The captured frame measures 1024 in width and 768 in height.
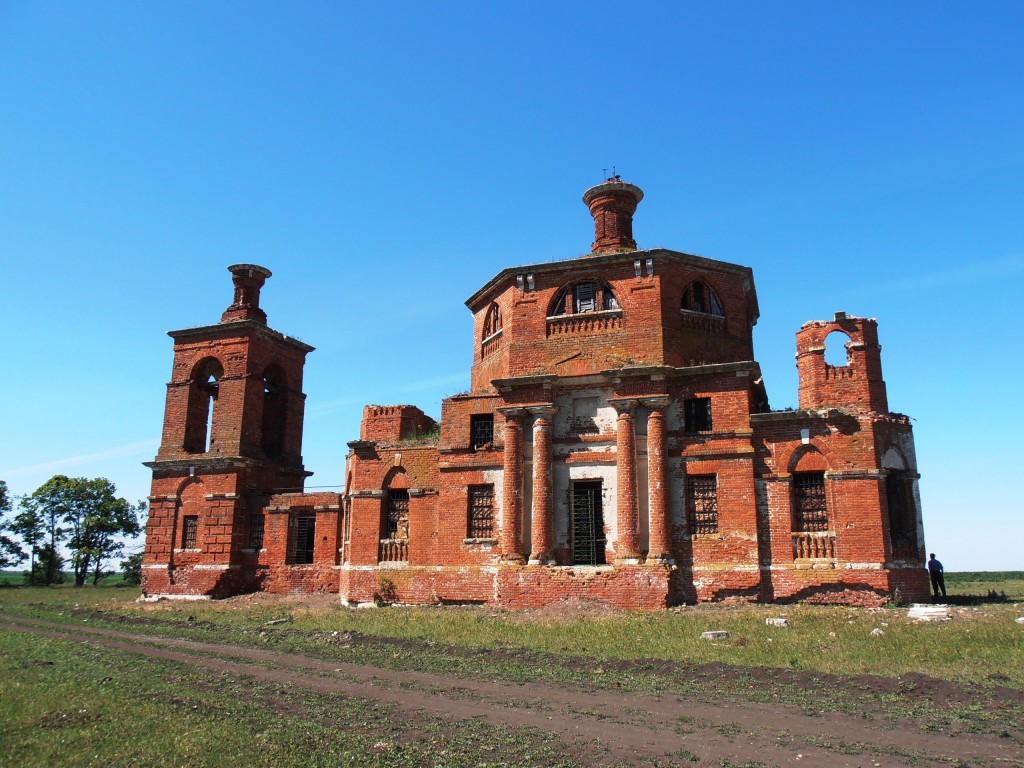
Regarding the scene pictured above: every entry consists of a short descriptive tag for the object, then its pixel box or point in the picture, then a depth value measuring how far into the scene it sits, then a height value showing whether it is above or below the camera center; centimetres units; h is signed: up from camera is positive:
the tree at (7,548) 4806 +8
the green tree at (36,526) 4694 +144
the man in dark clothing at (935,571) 2036 -48
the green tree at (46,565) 4759 -97
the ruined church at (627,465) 1858 +228
